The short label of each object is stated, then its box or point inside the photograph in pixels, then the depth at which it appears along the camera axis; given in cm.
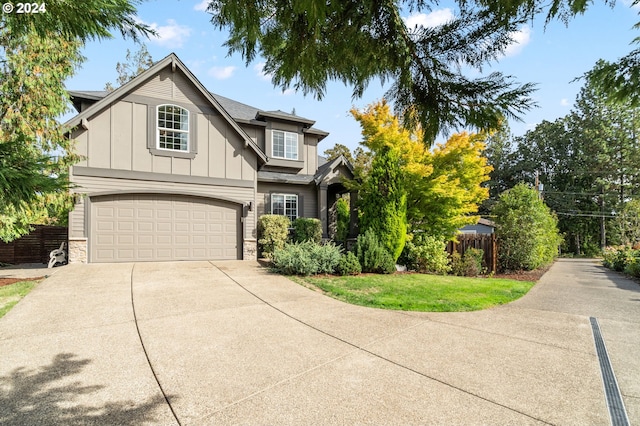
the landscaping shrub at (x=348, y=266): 960
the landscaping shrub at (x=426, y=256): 1172
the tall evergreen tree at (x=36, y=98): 912
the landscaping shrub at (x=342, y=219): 1653
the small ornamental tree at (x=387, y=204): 1105
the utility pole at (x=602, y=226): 3612
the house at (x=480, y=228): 3106
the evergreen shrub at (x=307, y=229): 1408
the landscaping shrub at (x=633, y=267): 1286
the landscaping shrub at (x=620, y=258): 1538
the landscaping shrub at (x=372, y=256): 1027
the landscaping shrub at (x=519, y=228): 1345
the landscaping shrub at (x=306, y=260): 924
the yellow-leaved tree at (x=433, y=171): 1188
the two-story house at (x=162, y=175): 1082
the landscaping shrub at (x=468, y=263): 1195
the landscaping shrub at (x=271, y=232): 1294
